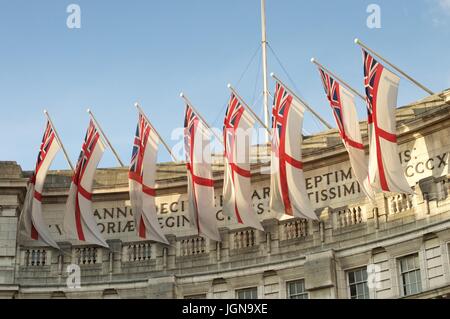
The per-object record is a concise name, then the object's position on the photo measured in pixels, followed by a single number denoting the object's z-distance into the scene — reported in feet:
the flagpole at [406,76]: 138.72
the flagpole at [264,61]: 163.70
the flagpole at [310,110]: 143.13
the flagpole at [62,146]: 154.51
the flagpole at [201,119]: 147.95
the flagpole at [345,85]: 141.95
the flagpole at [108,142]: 154.40
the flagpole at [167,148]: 153.55
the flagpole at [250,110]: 145.48
